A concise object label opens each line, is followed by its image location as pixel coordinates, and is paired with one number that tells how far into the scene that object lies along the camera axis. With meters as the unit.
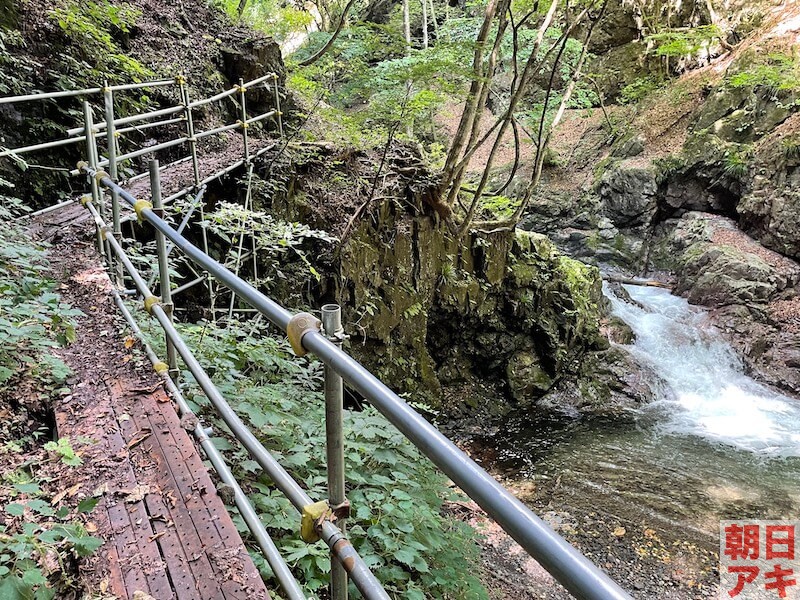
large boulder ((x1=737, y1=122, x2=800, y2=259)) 12.73
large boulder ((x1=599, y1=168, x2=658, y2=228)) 15.57
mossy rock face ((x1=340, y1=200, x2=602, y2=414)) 8.12
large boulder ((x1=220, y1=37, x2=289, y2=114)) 9.12
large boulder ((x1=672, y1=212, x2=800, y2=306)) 12.23
